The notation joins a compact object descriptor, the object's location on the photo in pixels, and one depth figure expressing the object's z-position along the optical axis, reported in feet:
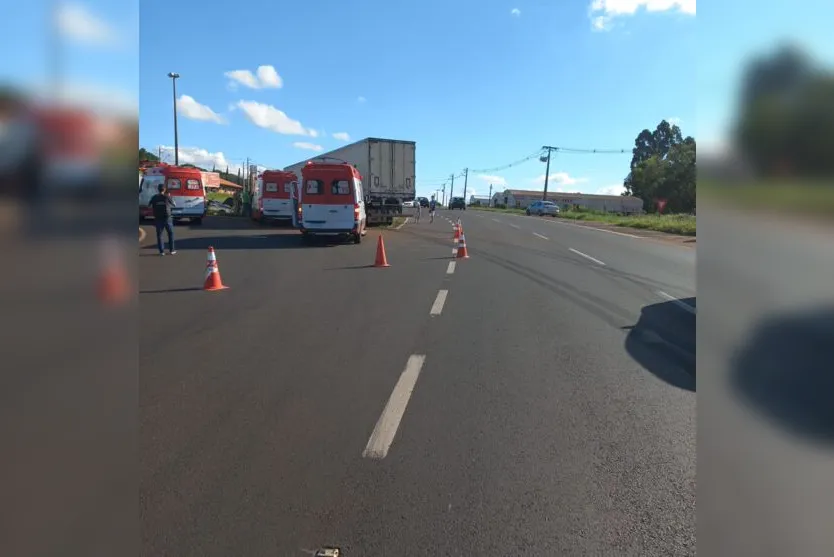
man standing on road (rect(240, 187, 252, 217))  125.18
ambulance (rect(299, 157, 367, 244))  65.46
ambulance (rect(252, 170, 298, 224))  96.53
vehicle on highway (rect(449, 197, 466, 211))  273.13
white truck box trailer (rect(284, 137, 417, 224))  92.94
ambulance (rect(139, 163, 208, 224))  86.56
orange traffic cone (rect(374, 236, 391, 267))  48.39
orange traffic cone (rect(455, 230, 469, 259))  55.88
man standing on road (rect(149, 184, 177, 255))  50.42
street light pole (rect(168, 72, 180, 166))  146.38
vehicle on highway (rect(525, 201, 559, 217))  207.60
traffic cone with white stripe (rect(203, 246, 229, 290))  36.27
